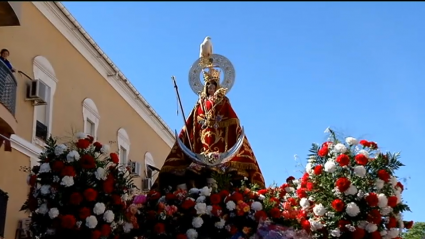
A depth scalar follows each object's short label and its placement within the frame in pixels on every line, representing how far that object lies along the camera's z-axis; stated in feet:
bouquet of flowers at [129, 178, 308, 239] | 25.50
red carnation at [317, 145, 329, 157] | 26.23
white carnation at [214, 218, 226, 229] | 25.52
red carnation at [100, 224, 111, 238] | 24.53
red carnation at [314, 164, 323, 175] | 25.80
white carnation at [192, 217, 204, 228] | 25.42
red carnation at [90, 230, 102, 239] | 24.30
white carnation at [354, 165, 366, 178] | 25.13
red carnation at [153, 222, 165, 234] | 25.34
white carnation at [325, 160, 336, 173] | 25.43
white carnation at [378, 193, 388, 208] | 24.77
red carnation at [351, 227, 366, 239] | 24.57
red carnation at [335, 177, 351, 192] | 24.86
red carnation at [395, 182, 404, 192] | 25.82
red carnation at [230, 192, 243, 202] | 25.76
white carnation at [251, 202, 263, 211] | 25.52
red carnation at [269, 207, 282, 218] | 25.45
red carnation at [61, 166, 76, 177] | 24.76
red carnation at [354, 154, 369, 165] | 25.25
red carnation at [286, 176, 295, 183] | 27.79
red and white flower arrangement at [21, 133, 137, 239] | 24.50
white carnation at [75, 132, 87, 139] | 26.53
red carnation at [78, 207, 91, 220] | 24.36
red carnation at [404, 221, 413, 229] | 26.17
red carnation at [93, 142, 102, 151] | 26.21
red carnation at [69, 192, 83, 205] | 24.50
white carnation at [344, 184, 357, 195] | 24.93
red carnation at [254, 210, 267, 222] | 25.18
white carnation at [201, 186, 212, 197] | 26.24
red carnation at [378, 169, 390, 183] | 25.26
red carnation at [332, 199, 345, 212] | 24.84
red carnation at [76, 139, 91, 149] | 25.88
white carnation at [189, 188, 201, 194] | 26.61
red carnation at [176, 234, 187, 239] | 25.27
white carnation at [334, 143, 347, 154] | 25.95
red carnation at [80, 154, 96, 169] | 25.27
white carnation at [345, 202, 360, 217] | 24.72
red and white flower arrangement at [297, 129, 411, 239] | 24.89
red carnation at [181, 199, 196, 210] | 25.73
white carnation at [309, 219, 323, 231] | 25.09
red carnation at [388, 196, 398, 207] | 25.05
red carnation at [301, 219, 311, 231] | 25.22
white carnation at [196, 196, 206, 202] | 25.95
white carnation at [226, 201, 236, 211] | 25.49
